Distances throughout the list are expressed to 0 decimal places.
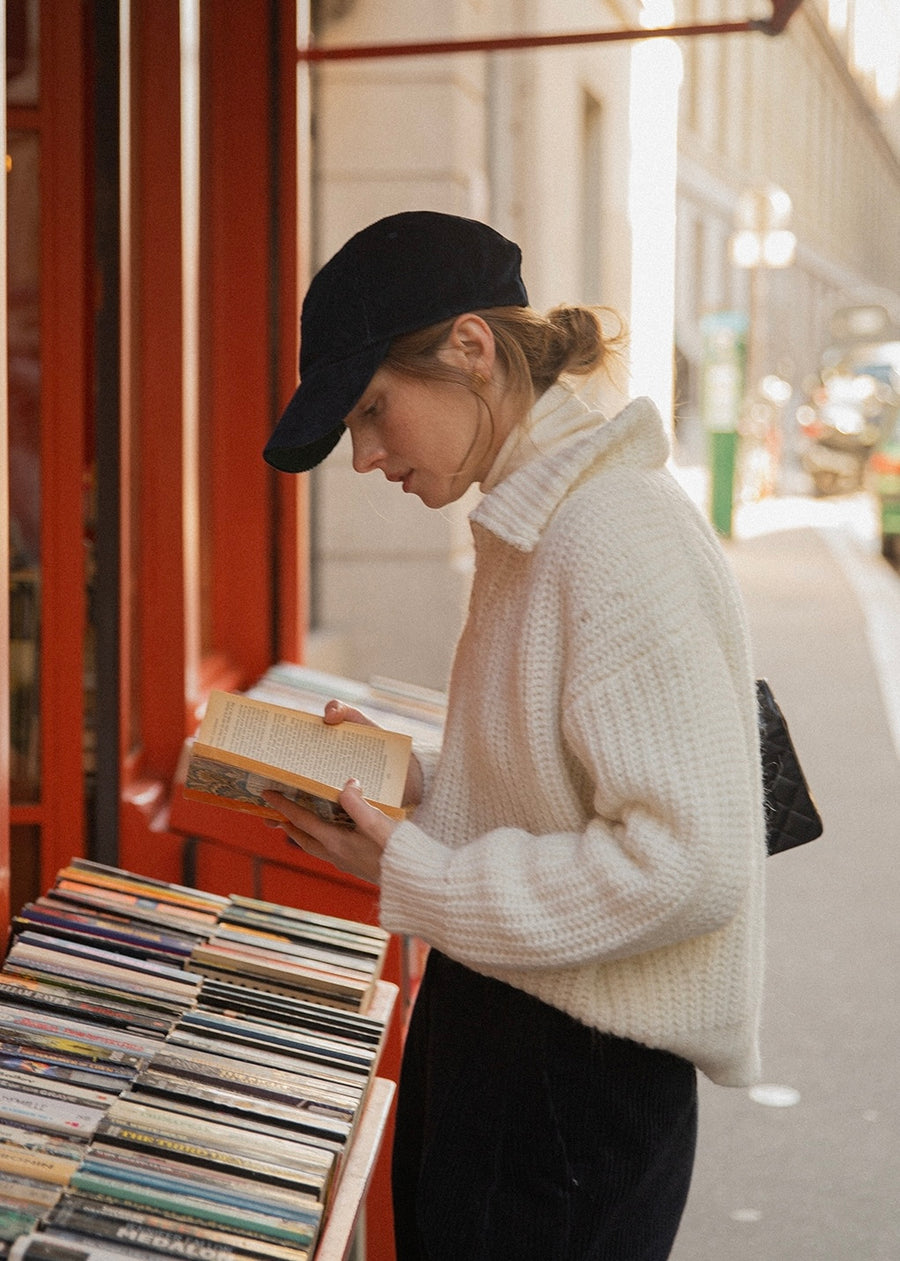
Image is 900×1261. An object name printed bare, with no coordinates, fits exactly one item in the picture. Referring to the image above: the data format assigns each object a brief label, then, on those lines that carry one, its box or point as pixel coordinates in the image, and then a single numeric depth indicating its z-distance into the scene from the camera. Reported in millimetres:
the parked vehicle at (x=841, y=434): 22562
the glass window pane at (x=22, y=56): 2857
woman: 1487
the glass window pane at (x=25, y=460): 2889
